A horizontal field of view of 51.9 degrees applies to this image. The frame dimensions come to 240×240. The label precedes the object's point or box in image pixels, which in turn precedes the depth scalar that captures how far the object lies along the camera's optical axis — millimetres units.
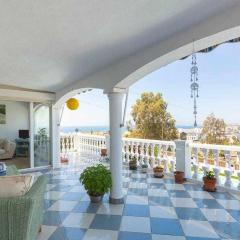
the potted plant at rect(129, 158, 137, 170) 6715
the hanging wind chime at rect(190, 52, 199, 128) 3281
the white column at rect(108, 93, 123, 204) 4199
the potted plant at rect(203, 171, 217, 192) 4699
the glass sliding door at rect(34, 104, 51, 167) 7297
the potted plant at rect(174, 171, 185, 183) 5369
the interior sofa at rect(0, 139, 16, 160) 9038
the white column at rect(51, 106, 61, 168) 7262
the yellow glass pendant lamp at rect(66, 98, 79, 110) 5934
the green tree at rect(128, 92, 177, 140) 12180
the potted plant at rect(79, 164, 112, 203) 4057
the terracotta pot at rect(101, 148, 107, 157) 8281
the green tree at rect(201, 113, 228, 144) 10710
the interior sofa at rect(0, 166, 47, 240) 2113
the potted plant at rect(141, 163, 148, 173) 6457
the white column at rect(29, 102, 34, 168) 7074
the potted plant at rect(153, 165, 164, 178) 5891
